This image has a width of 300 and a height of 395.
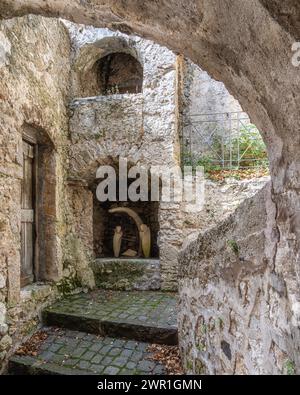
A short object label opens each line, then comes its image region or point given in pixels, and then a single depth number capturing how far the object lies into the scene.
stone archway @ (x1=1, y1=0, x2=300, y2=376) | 1.00
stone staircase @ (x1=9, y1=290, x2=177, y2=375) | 2.82
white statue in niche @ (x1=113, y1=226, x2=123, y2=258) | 6.11
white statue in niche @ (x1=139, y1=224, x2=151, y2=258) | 5.88
